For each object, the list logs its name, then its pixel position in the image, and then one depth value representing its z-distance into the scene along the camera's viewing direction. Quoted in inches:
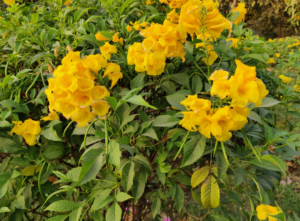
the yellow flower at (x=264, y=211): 26.4
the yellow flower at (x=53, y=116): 31.3
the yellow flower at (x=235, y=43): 37.4
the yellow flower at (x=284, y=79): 44.0
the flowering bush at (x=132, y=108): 22.9
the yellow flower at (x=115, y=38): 35.4
